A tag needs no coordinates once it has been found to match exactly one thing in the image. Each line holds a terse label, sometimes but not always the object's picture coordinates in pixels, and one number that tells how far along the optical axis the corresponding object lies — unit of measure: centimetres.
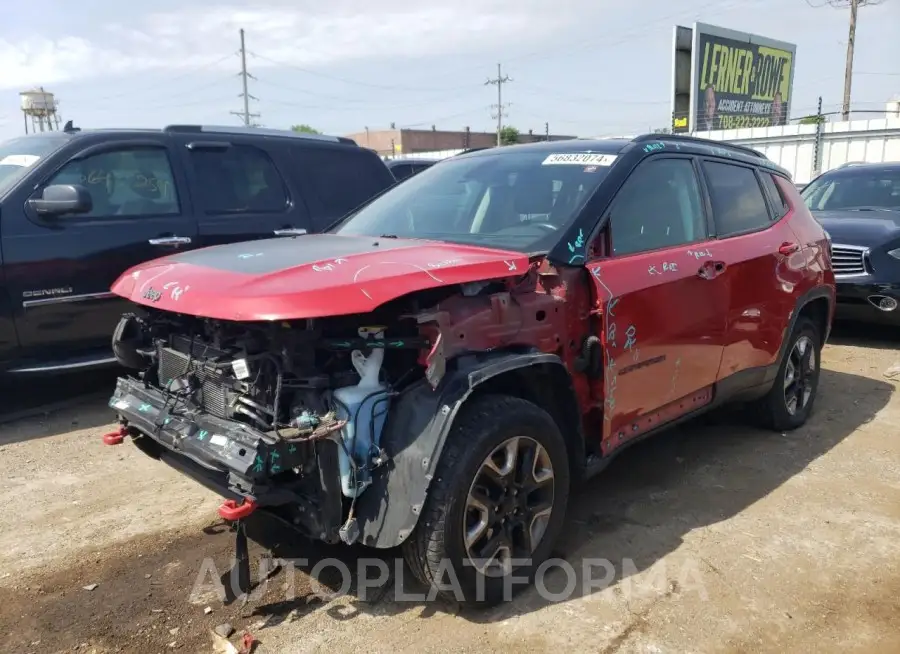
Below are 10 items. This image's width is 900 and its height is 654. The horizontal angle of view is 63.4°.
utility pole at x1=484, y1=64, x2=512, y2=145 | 6321
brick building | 6544
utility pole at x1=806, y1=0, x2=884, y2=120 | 3109
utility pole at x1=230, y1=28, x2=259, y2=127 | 5462
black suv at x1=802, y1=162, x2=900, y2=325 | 735
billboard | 2866
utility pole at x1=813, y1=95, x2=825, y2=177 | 1739
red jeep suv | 260
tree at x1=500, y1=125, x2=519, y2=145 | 5374
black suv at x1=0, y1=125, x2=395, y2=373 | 488
